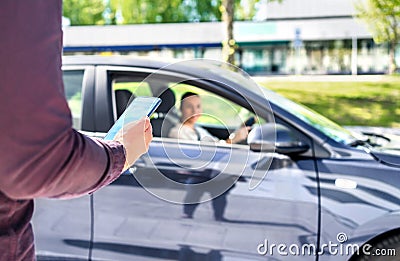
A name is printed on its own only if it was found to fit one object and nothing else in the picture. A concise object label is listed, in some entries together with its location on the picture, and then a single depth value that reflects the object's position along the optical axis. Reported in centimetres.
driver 289
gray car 239
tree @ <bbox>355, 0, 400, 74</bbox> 1575
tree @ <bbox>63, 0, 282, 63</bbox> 2816
